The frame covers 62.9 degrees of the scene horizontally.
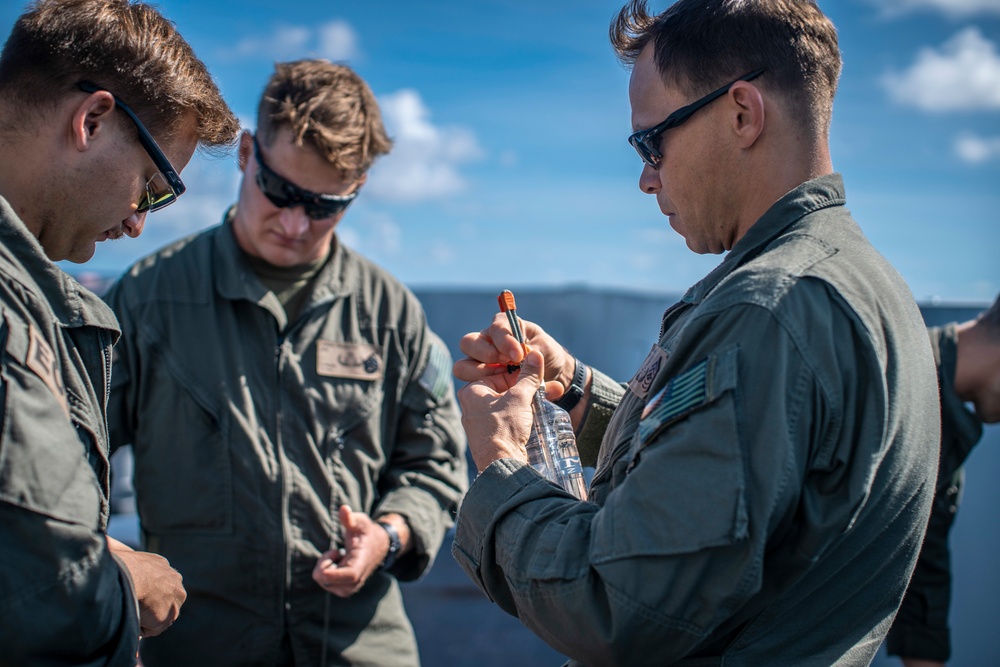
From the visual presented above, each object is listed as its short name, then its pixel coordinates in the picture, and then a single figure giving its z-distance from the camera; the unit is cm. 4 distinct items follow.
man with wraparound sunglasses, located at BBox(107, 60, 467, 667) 271
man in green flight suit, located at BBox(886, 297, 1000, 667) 306
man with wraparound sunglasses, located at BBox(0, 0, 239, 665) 133
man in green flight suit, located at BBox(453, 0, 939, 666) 129
